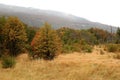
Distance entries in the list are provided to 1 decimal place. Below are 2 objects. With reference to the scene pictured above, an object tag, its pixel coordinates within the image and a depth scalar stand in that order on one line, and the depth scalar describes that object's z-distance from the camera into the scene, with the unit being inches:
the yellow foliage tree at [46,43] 498.4
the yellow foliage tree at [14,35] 548.2
